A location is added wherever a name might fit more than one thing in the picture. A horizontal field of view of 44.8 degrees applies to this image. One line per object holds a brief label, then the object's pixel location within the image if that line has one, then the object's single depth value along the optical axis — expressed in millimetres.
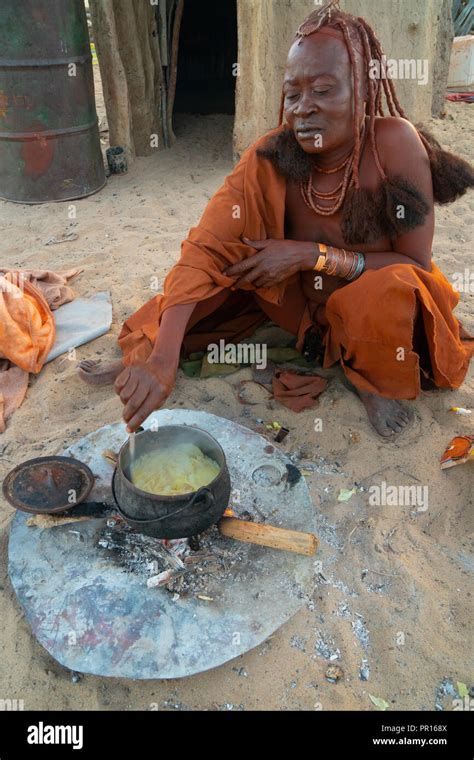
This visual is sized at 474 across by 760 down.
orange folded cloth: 2559
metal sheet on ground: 1515
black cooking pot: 1525
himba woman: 1867
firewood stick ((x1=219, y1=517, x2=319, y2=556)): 1645
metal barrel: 3957
